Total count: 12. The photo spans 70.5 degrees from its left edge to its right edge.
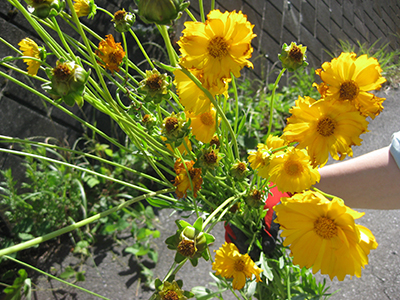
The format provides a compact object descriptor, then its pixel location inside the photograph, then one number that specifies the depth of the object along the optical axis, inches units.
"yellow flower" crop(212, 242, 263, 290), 15.0
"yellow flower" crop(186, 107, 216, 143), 12.7
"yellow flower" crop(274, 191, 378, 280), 10.6
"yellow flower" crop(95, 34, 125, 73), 13.0
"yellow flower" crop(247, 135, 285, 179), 12.6
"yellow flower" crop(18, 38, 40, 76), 13.6
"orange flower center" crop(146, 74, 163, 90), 10.9
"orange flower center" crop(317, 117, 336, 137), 10.0
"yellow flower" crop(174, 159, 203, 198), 13.2
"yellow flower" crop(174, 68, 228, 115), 10.3
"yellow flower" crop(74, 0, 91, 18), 13.0
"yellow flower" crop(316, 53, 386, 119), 9.8
